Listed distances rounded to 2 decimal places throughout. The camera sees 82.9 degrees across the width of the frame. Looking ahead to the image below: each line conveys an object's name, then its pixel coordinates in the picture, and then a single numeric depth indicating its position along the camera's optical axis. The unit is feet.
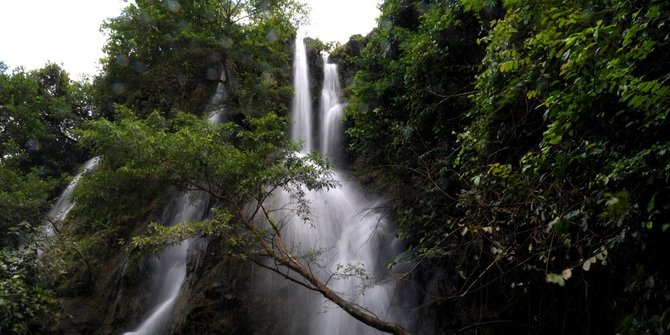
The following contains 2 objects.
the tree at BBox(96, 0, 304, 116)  36.78
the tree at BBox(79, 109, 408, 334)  20.72
